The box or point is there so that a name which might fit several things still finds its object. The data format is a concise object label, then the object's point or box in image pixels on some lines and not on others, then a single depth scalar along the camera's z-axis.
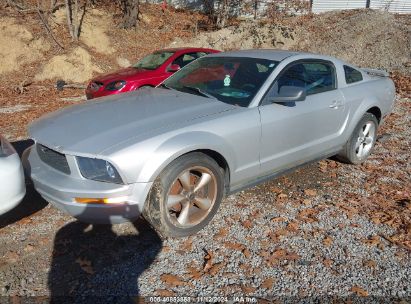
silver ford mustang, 3.04
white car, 3.06
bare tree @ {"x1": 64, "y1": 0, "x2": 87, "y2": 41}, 15.08
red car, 8.39
